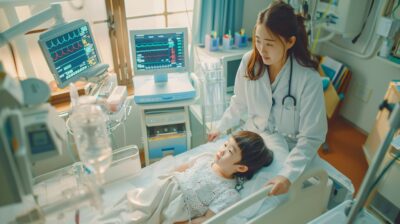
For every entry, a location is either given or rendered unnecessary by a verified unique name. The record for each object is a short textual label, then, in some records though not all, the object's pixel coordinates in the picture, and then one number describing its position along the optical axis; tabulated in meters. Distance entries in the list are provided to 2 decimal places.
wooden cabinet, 2.24
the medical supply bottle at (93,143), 0.83
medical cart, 2.14
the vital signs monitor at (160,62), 2.03
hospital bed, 1.50
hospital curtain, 2.57
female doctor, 1.49
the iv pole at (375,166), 0.81
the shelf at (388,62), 2.44
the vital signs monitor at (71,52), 1.73
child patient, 1.53
